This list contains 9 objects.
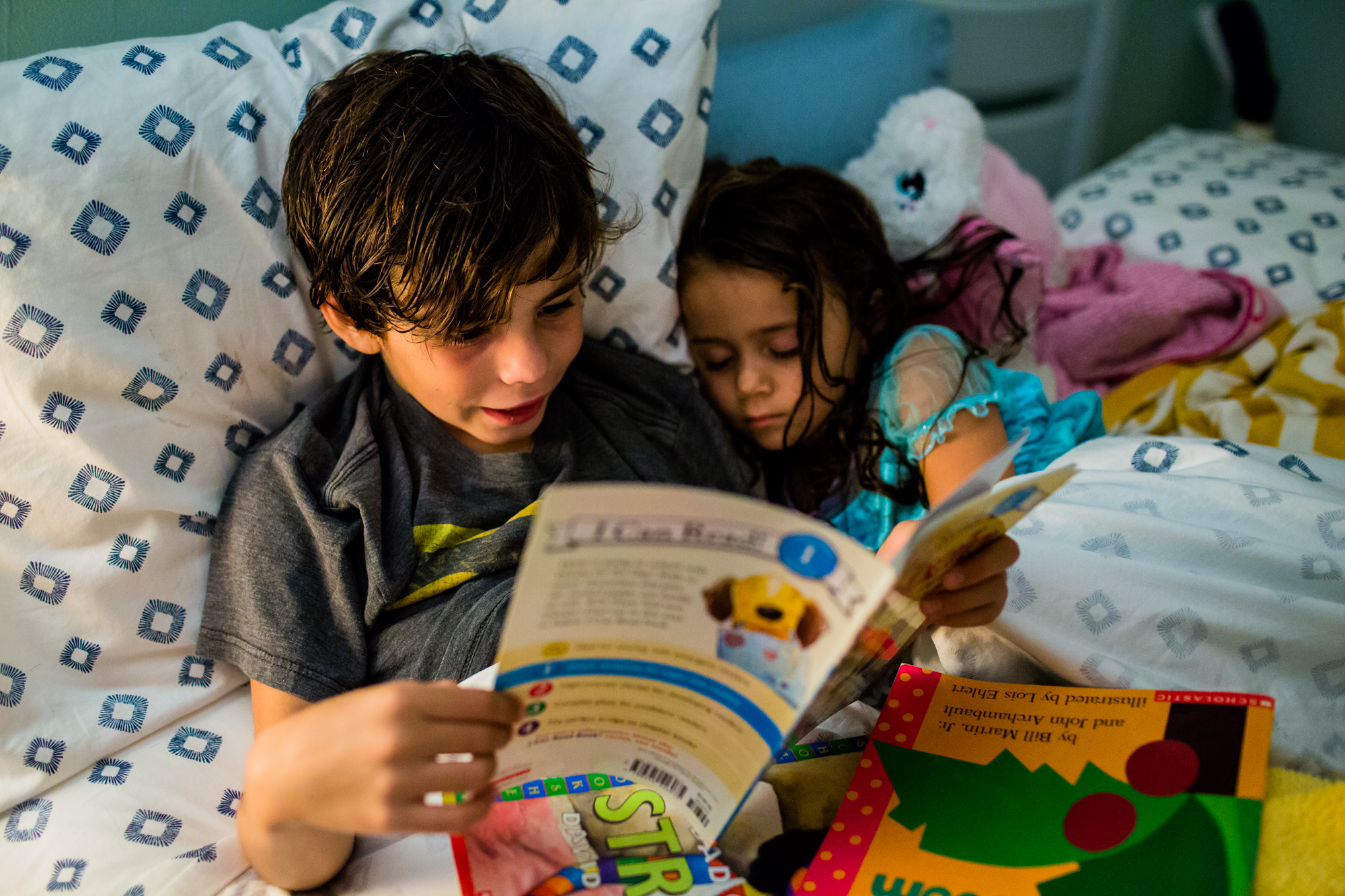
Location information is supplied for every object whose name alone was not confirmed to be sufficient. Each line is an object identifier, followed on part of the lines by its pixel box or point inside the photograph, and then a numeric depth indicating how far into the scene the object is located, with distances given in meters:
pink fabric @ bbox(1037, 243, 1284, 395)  1.26
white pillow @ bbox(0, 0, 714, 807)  0.74
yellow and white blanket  1.03
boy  0.72
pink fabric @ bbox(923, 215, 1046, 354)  1.20
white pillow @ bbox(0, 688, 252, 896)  0.68
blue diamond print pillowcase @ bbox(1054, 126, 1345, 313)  1.36
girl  0.97
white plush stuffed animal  1.20
